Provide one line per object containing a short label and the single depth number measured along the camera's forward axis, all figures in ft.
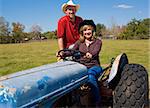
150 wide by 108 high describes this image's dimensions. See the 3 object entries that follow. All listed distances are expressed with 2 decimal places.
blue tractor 4.51
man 9.44
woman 7.15
